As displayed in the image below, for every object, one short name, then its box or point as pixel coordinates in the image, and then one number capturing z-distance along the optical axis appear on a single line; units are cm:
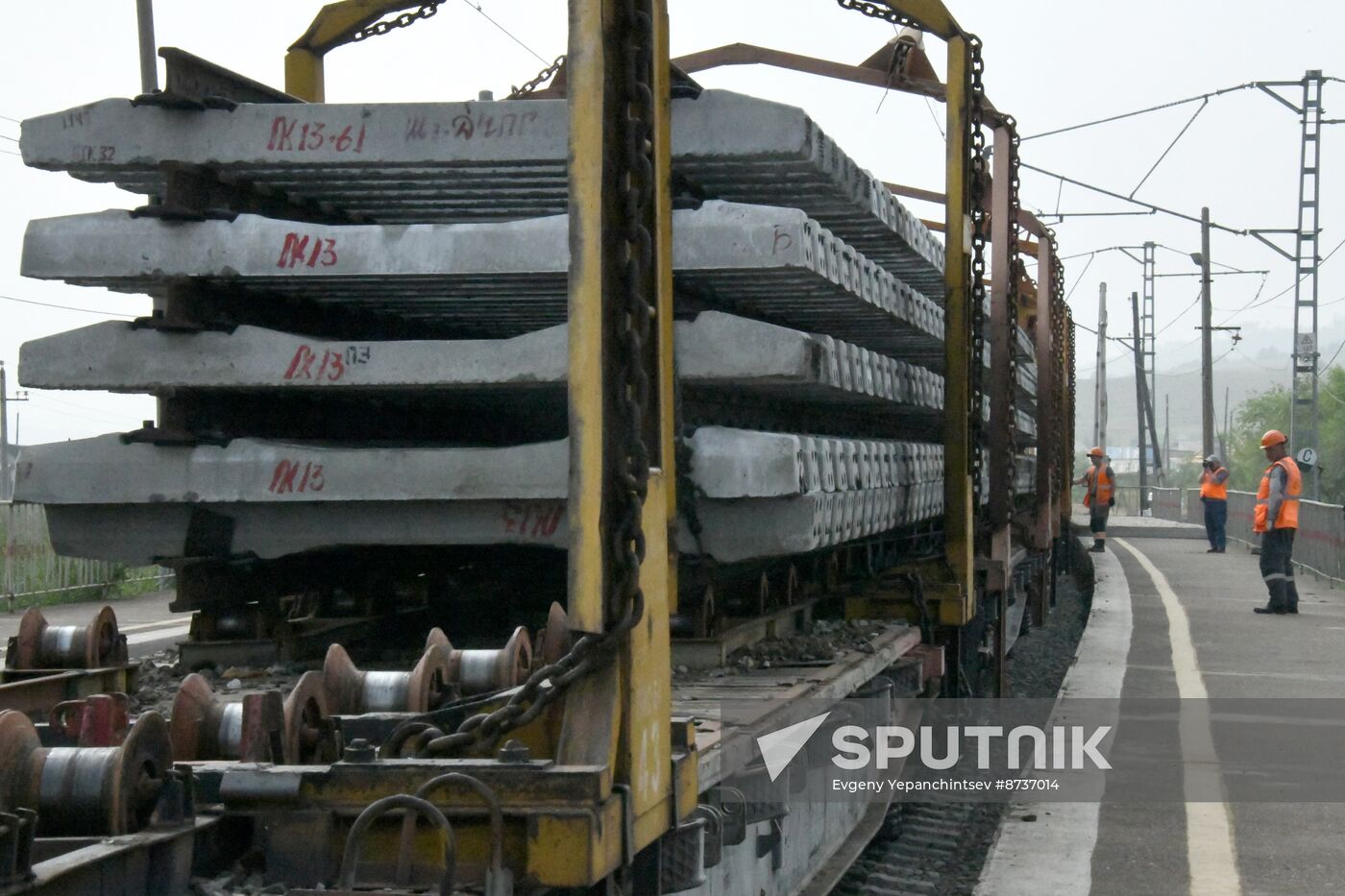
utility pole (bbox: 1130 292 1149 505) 6018
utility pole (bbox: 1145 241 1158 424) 6607
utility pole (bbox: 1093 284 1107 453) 5798
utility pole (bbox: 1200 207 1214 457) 4432
